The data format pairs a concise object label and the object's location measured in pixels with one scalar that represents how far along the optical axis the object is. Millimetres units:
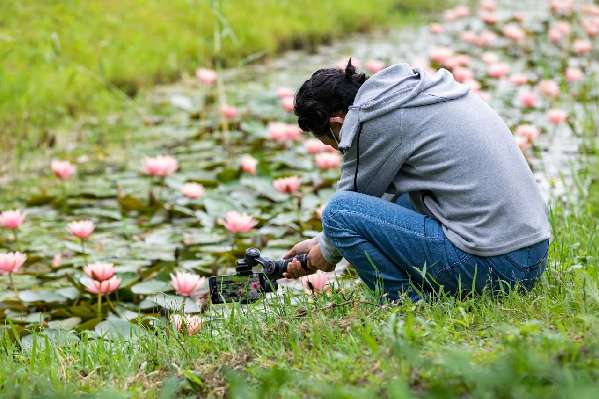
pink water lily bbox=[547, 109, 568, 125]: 10172
